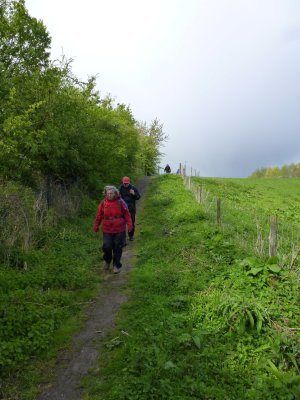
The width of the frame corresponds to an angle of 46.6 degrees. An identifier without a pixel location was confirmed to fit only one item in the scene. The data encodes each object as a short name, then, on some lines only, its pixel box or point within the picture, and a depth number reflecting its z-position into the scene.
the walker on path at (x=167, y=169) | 50.03
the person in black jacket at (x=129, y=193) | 11.84
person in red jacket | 8.55
